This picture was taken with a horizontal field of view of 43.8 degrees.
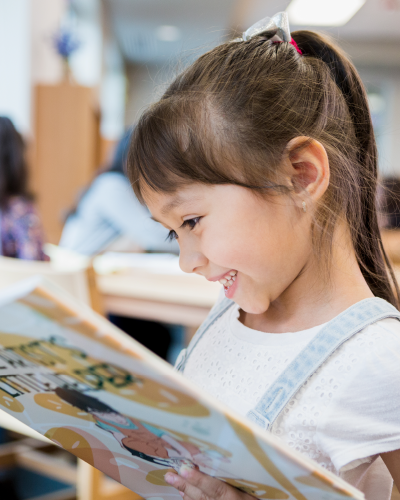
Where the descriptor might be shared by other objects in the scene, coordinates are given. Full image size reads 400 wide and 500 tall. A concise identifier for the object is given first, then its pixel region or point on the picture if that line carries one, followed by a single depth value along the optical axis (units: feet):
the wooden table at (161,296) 4.42
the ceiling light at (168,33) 18.06
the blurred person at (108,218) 6.73
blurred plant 11.25
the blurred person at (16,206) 6.52
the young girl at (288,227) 1.51
